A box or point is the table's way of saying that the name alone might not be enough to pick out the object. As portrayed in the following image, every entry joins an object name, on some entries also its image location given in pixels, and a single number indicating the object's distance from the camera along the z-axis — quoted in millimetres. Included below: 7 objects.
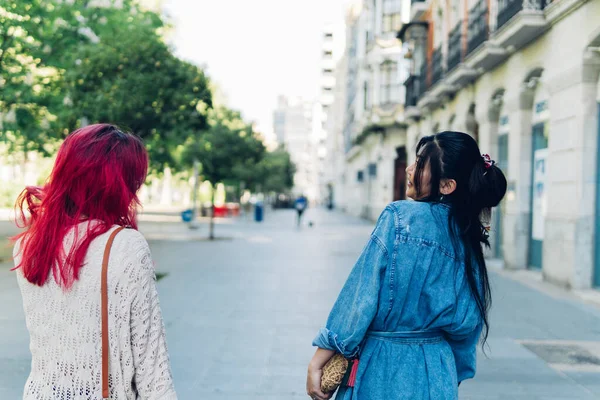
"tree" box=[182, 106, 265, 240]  25328
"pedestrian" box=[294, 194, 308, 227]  33150
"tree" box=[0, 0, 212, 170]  12164
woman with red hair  1943
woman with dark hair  2072
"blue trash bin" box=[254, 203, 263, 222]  37384
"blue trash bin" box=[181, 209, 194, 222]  25588
